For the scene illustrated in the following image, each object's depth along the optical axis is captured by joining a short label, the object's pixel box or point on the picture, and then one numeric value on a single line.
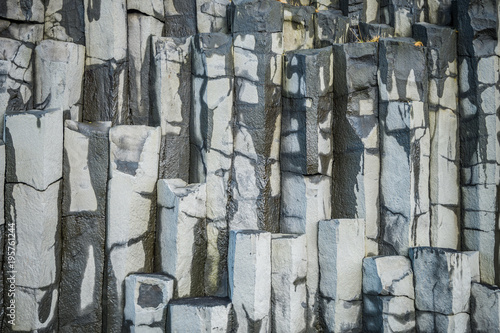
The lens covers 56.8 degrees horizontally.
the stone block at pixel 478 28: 5.15
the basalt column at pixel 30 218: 4.14
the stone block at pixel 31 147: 4.14
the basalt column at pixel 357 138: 4.77
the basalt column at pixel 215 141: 4.66
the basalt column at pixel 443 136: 5.02
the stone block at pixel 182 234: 4.35
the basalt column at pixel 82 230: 4.34
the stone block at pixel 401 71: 4.78
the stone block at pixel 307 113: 4.71
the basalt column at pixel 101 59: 4.66
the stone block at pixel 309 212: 4.67
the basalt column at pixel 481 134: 5.02
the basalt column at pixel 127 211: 4.38
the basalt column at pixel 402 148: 4.71
